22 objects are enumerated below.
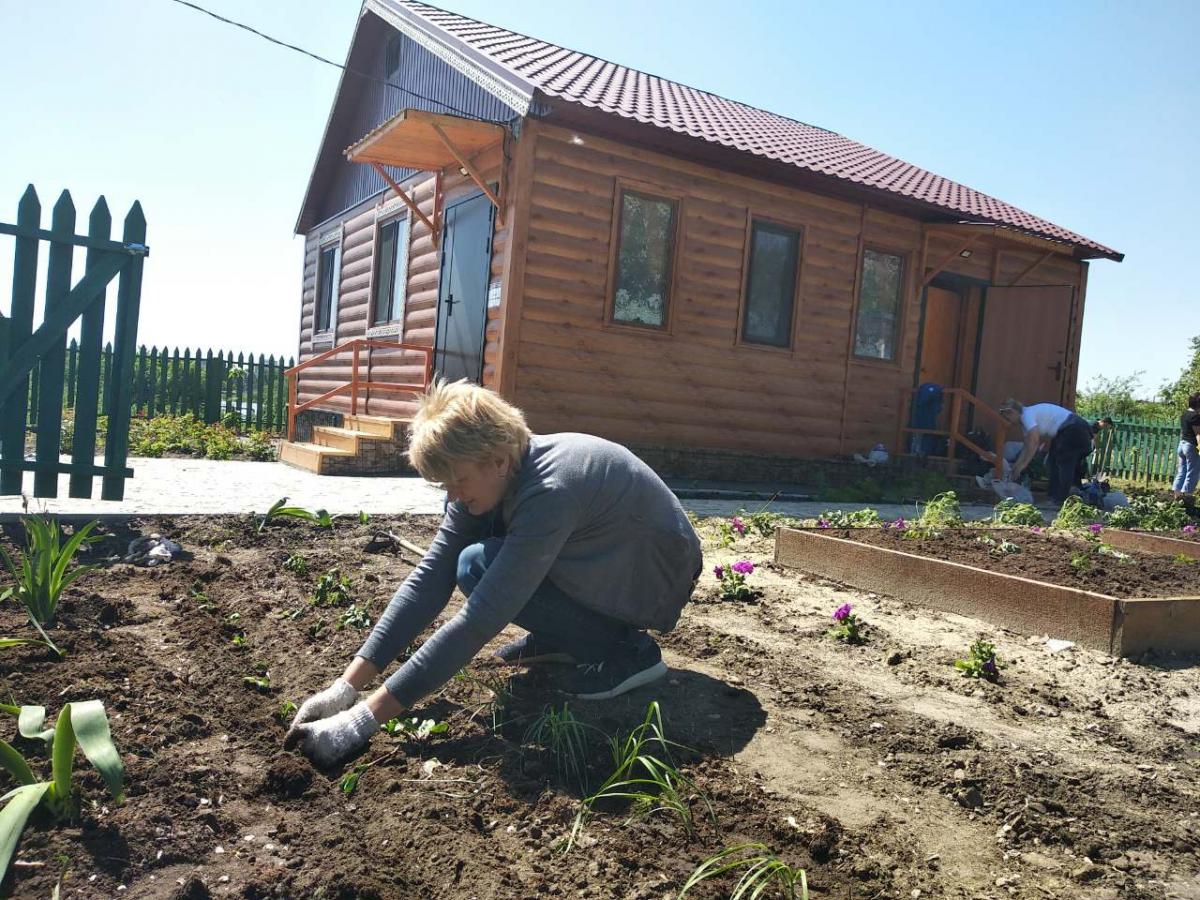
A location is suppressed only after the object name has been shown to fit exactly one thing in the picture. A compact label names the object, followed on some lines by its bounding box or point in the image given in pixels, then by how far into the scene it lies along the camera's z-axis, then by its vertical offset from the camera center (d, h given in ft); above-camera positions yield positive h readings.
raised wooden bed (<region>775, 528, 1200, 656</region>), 11.92 -2.60
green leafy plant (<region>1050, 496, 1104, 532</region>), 21.37 -2.31
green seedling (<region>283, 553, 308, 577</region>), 15.08 -3.44
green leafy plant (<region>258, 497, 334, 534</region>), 17.94 -3.20
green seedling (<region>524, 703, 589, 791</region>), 8.05 -3.25
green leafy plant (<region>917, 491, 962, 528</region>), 20.07 -2.31
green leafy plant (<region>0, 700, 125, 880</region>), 6.56 -2.96
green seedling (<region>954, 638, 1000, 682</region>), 10.90 -2.93
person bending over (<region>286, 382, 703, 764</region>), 8.29 -1.91
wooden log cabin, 31.17 +4.39
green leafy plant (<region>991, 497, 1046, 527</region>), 21.57 -2.34
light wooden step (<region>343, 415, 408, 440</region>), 32.65 -2.52
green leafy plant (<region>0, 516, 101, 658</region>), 10.98 -2.93
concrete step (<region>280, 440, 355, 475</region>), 31.24 -3.59
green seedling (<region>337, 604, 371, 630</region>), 12.01 -3.34
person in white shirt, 34.01 -0.83
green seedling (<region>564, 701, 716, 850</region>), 7.12 -3.20
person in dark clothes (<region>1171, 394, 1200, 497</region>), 38.93 -1.13
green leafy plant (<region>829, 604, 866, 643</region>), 12.41 -3.01
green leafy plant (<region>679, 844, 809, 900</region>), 5.99 -3.15
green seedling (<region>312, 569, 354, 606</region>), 13.20 -3.35
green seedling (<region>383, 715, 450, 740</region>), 8.80 -3.42
